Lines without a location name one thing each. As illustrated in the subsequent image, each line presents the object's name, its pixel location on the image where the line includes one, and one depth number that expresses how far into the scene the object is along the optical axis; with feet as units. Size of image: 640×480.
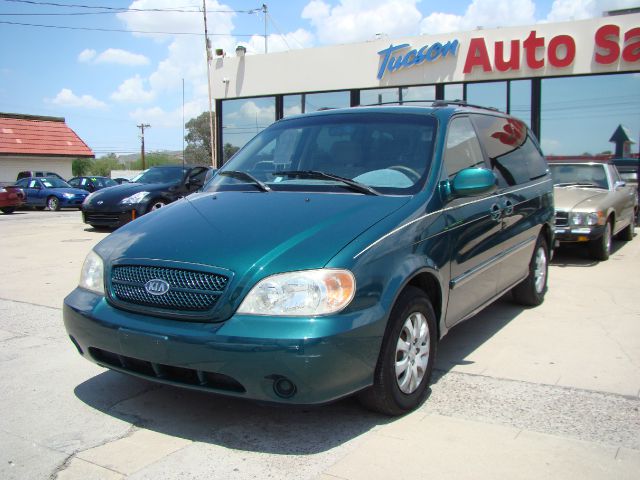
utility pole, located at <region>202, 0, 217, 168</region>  67.07
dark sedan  42.37
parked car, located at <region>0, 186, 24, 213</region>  71.46
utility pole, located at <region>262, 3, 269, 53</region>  79.24
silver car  27.76
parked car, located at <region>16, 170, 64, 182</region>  111.65
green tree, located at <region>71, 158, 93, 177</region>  248.73
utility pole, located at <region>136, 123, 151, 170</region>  225.76
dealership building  47.98
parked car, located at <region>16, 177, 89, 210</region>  81.97
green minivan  9.81
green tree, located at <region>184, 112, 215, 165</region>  154.67
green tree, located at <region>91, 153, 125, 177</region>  309.88
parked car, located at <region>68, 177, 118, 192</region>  95.96
